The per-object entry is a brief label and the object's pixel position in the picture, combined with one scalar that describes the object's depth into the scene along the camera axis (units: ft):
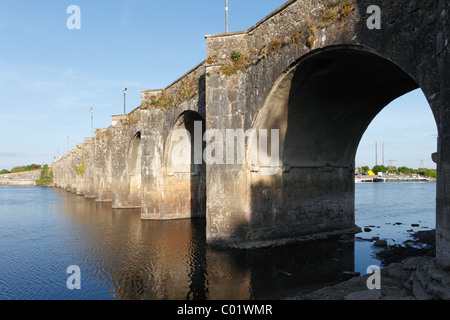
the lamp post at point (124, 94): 138.81
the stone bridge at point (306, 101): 23.95
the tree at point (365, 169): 478.10
